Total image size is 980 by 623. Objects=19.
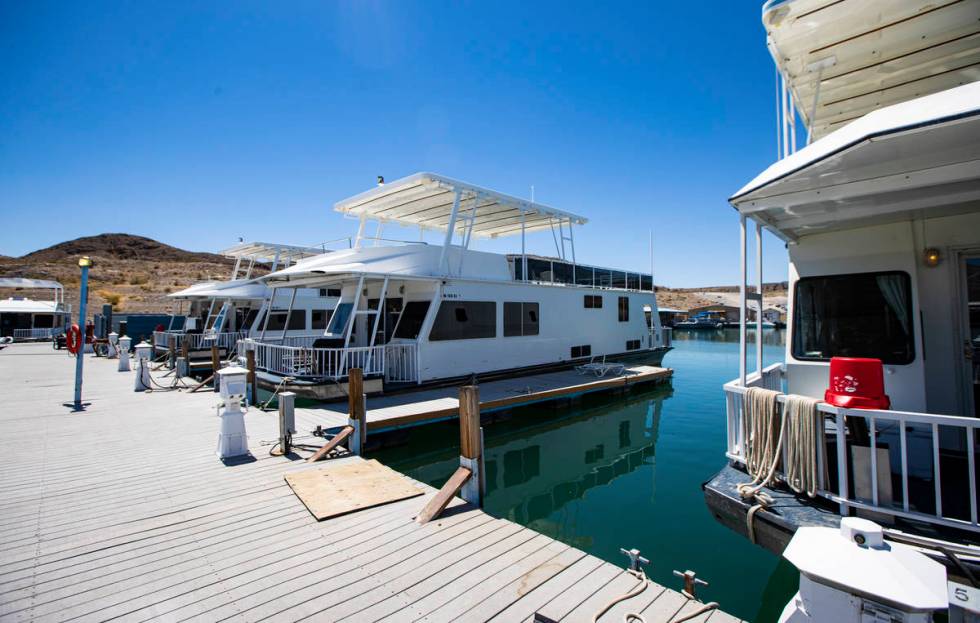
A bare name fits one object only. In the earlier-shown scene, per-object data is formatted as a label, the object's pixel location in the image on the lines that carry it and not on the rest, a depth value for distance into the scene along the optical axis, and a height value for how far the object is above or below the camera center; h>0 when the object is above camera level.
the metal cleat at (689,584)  3.17 -1.84
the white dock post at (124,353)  15.43 -0.90
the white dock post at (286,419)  6.48 -1.35
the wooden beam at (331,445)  6.21 -1.68
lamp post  8.58 +0.09
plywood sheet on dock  4.62 -1.84
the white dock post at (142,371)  11.66 -1.15
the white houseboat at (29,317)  29.83 +0.73
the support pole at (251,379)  9.63 -1.15
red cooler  3.41 -0.47
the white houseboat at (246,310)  17.31 +0.70
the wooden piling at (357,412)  6.50 -1.25
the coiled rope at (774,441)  3.55 -0.99
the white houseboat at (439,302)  10.34 +0.64
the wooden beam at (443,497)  4.35 -1.75
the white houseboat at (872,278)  3.16 +0.49
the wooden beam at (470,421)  4.82 -1.04
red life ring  11.03 -0.28
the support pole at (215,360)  11.08 -0.83
